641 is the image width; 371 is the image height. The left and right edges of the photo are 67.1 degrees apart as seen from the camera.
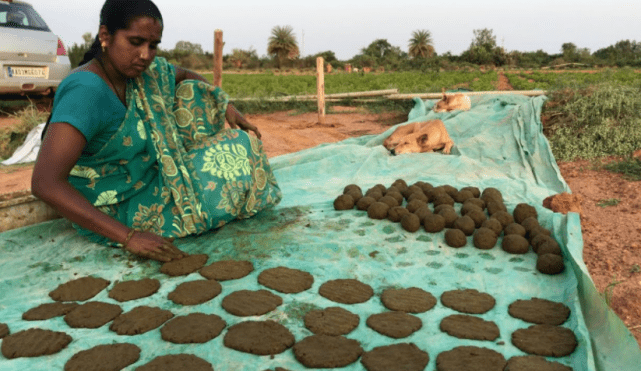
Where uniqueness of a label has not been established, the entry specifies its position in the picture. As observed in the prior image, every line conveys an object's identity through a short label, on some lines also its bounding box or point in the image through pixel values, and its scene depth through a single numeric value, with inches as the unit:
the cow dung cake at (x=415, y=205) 120.6
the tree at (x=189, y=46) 2038.3
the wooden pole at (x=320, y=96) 317.7
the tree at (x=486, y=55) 1346.9
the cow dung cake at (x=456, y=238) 103.6
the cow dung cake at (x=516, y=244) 99.7
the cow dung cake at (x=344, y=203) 127.9
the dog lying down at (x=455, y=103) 254.8
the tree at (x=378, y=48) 1936.4
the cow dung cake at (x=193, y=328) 70.2
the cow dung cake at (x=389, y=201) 123.2
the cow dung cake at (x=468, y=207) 115.4
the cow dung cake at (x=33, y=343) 66.7
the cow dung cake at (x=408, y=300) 79.7
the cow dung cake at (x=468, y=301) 79.0
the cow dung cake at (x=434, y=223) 110.1
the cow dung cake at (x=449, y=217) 112.5
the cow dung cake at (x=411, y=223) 111.1
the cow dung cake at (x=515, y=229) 104.0
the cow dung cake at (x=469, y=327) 71.2
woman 83.5
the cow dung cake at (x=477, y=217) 112.2
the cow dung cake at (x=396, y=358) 63.8
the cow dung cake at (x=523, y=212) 114.9
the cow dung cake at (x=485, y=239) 102.1
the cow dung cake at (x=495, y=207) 119.4
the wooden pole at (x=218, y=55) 243.4
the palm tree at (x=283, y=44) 1785.2
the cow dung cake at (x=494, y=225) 106.2
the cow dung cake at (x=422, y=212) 114.2
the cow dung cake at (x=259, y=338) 67.6
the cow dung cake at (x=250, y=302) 78.2
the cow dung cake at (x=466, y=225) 108.4
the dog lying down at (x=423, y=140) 193.5
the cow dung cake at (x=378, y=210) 119.3
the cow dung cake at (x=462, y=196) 129.6
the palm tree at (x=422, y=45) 1952.5
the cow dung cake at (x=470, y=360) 63.1
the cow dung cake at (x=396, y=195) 128.6
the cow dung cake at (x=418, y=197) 127.9
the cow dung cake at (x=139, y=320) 73.1
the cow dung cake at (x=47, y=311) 77.3
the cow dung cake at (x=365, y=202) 125.4
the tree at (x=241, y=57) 1546.9
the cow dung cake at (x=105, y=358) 63.4
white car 273.6
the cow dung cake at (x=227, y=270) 90.4
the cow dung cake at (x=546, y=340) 66.9
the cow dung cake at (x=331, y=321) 73.1
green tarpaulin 68.0
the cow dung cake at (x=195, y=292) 82.0
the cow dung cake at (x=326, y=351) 64.8
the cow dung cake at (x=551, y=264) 89.6
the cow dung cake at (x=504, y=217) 110.8
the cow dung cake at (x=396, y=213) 117.0
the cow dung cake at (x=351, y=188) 135.6
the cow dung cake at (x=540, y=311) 75.0
